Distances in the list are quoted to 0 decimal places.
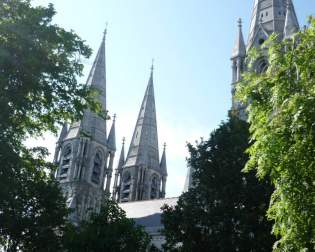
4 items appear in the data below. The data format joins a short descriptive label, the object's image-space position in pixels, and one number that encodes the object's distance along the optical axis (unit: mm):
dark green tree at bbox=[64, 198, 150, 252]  19570
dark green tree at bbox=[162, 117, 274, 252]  16672
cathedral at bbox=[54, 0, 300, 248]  40844
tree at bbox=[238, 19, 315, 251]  8977
